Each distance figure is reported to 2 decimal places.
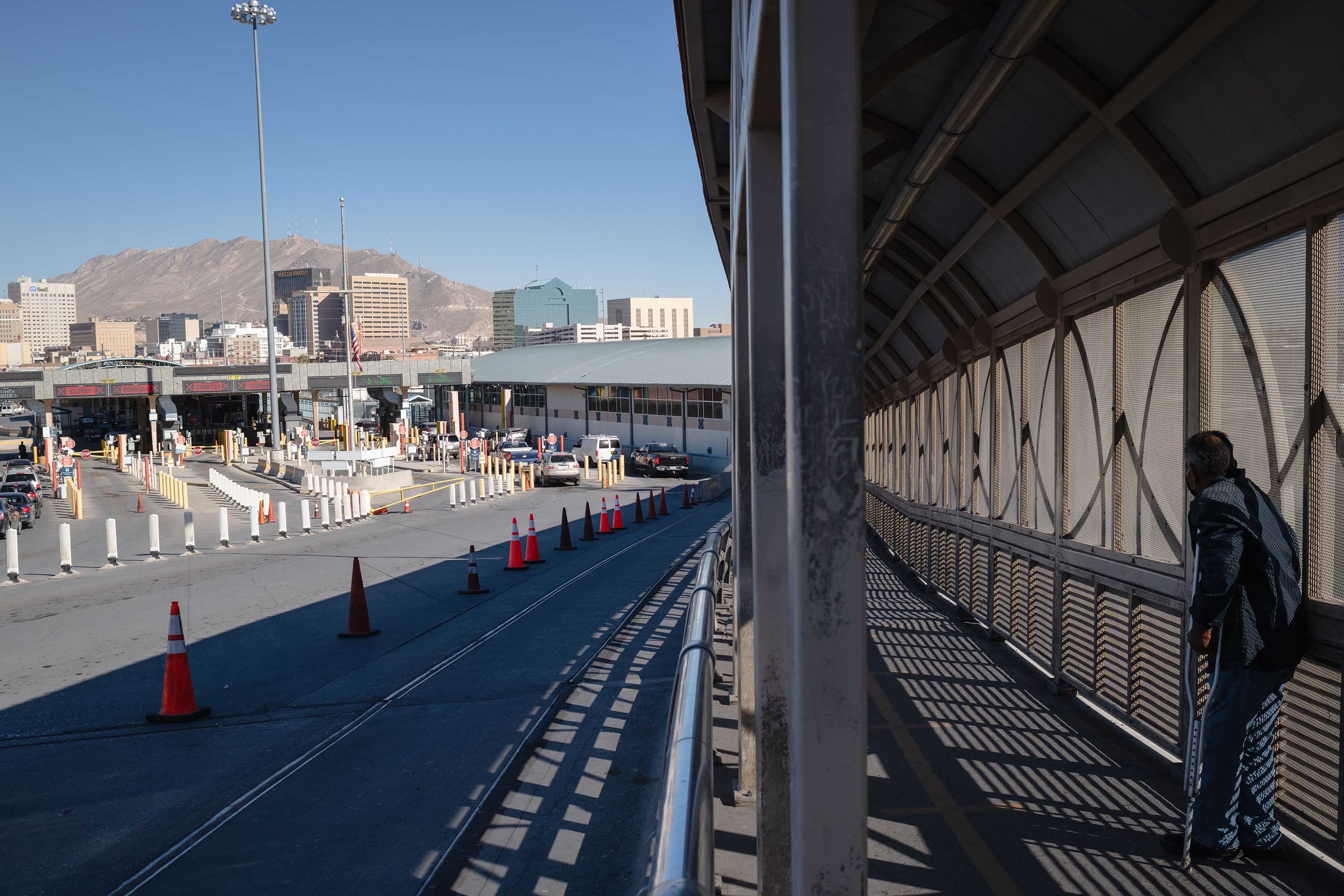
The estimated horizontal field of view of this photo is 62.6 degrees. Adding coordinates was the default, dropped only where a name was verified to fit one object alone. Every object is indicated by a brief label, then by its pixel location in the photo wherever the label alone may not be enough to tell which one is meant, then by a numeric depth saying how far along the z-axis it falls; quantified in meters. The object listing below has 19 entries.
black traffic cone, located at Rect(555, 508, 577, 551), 22.12
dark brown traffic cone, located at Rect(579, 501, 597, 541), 23.84
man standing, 4.89
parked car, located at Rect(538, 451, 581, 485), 42.81
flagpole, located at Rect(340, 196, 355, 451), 43.84
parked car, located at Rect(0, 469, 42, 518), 32.00
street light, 46.22
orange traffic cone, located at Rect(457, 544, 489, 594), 16.09
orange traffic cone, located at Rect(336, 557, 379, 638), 12.84
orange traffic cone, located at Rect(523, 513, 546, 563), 20.02
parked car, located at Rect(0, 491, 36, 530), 27.84
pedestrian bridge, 2.62
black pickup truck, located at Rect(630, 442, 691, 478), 48.72
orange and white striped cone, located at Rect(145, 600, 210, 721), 9.15
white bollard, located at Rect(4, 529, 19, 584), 18.00
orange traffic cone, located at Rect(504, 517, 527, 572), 18.97
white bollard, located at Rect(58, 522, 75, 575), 18.75
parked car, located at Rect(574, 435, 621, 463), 54.66
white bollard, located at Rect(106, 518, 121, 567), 19.81
